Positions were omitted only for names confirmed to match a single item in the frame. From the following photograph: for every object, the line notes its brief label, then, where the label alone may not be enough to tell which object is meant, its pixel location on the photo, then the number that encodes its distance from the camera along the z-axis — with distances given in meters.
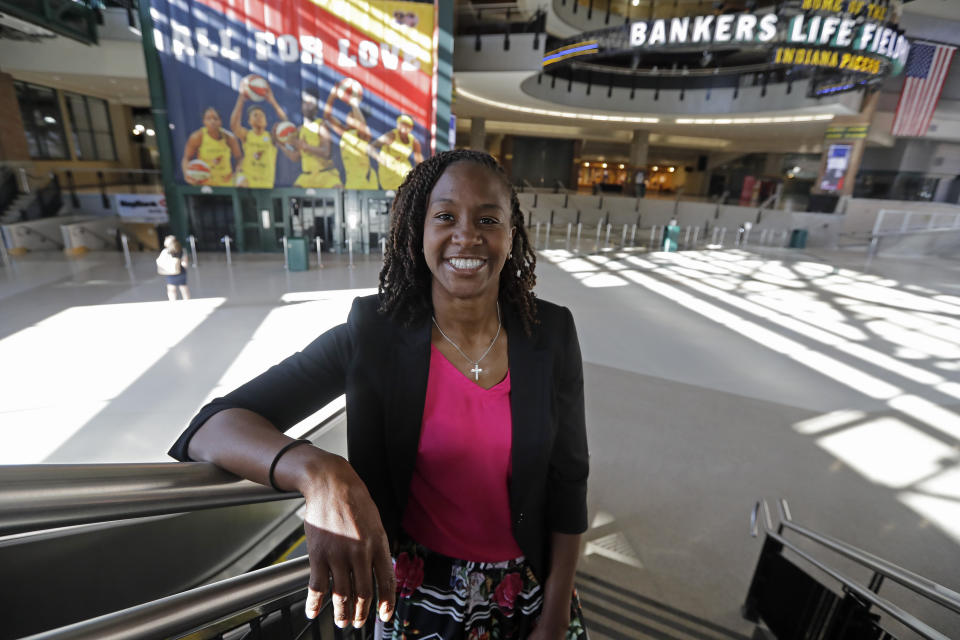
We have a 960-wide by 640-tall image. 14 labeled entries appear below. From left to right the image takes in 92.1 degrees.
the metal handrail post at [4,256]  10.59
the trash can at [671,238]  16.09
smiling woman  1.29
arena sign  11.20
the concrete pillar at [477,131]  26.50
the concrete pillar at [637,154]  28.88
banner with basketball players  11.97
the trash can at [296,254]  11.27
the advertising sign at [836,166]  20.84
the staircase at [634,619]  2.90
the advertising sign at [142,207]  16.19
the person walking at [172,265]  7.89
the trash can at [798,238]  18.99
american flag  19.27
